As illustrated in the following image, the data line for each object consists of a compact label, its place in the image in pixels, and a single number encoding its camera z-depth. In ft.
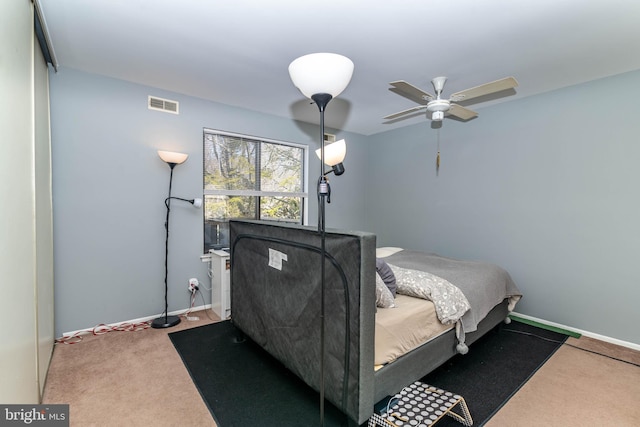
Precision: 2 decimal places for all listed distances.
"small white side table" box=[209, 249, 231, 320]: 10.43
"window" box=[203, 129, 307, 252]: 11.92
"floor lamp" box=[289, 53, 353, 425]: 4.44
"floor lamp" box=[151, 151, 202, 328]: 9.70
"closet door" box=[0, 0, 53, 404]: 3.84
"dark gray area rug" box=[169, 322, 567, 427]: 5.90
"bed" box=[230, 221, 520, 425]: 4.80
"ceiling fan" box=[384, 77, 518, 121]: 7.01
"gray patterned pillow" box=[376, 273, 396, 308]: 6.24
